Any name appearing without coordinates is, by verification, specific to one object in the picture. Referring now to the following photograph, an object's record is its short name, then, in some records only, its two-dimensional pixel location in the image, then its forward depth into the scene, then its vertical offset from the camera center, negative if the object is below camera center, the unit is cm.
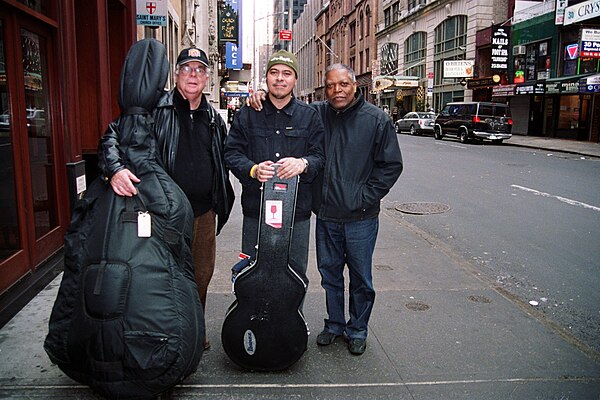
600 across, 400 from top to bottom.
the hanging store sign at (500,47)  3119 +397
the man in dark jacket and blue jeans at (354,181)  357 -44
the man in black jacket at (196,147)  320 -20
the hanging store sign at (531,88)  2739 +145
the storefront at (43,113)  481 +1
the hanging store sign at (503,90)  2992 +143
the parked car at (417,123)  3222 -46
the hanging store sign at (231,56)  5647 +612
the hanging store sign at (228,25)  5331 +918
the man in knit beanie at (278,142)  335 -17
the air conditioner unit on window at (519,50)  3036 +371
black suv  2431 -26
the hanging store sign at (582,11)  2350 +474
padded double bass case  268 -91
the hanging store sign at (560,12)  2614 +508
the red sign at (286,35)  7275 +1078
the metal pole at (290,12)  15800 +3020
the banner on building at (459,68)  3422 +302
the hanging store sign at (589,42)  2244 +309
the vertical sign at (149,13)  908 +170
